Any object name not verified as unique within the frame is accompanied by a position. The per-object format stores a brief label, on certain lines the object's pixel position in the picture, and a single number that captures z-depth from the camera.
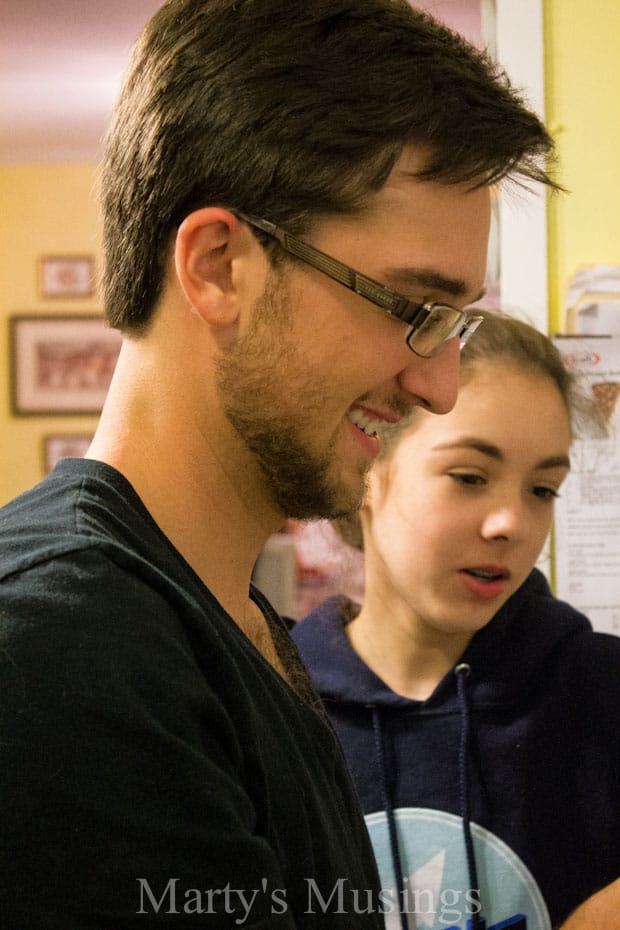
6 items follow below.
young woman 1.18
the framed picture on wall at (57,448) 4.61
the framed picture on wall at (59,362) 4.62
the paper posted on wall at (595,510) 1.69
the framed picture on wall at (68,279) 4.64
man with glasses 0.70
